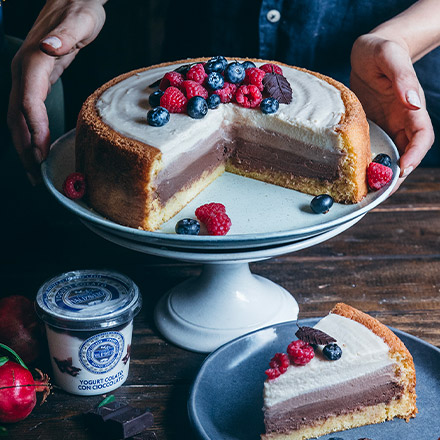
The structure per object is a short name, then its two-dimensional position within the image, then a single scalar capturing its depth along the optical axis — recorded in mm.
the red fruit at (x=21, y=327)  2014
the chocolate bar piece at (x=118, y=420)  1748
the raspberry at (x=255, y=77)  2302
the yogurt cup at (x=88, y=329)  1876
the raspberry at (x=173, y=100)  2193
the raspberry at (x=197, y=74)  2265
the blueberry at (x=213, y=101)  2277
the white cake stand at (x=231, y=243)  1899
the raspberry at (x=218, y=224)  1937
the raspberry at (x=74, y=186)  2111
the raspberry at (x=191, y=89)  2217
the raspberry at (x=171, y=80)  2258
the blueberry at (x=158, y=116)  2133
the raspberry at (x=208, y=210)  1986
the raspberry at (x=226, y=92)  2312
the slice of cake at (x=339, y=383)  1871
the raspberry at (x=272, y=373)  1840
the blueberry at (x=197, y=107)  2188
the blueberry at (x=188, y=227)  1977
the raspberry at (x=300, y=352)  1856
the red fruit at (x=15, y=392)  1778
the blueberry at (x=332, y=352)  1878
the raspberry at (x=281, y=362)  1860
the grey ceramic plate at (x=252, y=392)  1811
